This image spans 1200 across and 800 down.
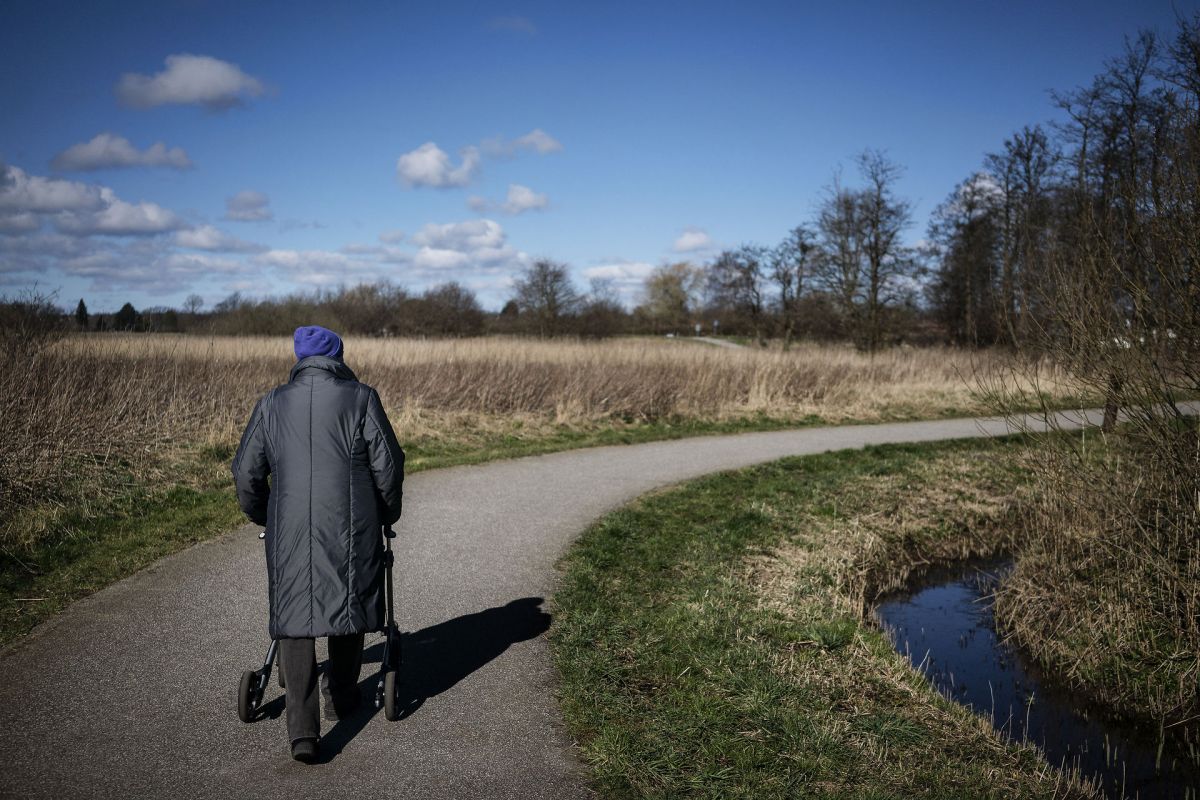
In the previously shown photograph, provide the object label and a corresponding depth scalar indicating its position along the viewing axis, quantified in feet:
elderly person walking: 12.09
